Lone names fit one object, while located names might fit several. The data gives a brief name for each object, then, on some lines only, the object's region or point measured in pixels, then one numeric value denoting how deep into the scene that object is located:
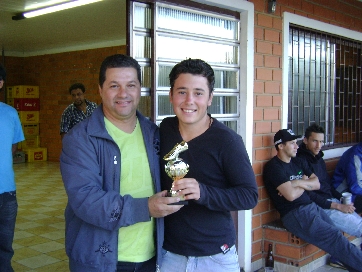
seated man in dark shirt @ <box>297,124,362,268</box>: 4.38
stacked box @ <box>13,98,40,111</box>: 12.30
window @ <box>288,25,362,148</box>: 5.00
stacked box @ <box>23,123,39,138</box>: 12.56
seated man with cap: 3.88
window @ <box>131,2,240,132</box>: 3.24
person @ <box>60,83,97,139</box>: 5.14
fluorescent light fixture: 6.66
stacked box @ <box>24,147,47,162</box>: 12.28
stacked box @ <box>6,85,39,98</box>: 12.33
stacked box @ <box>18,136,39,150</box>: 12.59
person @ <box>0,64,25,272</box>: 3.23
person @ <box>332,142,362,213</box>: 4.80
